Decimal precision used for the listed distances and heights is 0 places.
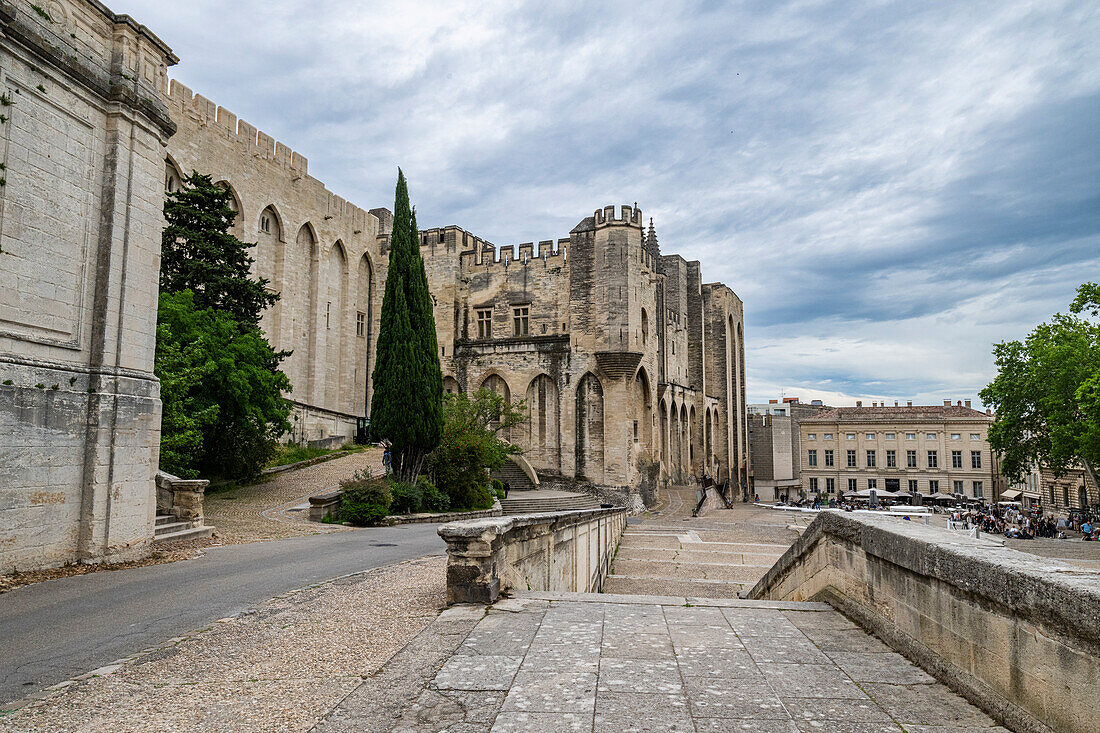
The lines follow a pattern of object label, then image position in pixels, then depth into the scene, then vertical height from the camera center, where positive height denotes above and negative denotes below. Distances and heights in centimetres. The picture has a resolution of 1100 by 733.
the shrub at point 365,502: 1680 -165
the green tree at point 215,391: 1421 +116
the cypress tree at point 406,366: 2067 +234
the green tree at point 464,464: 2158 -81
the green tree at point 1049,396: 2664 +222
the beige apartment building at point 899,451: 5884 -83
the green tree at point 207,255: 1991 +570
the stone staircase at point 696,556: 1283 -284
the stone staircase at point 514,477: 3278 -187
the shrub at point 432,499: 2003 -181
